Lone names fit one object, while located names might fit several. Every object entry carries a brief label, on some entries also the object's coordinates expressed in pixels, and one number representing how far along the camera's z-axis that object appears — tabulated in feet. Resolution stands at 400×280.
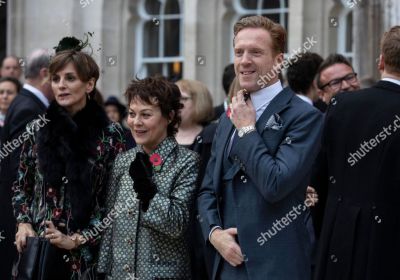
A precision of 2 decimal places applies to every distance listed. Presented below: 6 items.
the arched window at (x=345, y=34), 69.82
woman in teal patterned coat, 30.45
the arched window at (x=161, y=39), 79.36
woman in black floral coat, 32.14
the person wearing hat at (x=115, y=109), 69.26
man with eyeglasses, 42.75
